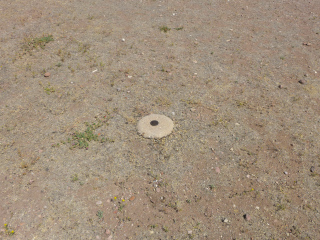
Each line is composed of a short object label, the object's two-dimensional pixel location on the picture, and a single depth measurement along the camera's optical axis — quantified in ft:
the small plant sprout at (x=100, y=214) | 12.63
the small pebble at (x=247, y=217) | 12.59
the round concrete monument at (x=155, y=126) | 16.60
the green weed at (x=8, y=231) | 11.96
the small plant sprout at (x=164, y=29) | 28.22
